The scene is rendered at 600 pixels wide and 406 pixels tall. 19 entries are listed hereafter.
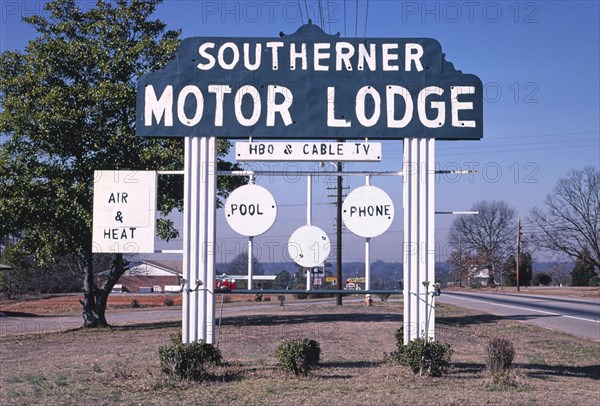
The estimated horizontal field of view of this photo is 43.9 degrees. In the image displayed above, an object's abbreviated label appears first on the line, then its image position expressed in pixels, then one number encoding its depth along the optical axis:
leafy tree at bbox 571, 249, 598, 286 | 72.75
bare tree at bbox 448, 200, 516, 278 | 82.50
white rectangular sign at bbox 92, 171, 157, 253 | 11.79
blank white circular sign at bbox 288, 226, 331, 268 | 11.77
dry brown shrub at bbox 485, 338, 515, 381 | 11.27
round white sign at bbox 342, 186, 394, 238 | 11.64
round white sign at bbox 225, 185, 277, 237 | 11.62
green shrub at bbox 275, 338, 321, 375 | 11.34
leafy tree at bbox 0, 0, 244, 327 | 22.12
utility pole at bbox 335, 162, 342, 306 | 24.08
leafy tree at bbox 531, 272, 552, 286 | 87.94
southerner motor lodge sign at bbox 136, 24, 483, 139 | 11.88
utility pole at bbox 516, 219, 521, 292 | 72.25
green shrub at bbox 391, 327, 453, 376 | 11.33
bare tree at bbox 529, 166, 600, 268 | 62.44
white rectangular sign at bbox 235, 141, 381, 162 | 11.66
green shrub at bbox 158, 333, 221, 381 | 11.01
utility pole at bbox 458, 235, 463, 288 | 78.41
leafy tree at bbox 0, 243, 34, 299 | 48.95
